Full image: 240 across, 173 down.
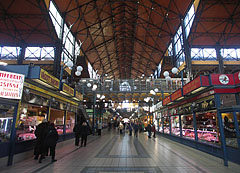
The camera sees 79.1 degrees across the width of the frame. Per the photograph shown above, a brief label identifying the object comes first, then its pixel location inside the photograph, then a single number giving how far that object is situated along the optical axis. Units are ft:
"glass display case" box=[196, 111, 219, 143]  23.45
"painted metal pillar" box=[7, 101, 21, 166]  18.07
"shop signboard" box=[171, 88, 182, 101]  30.67
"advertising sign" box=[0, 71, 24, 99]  16.52
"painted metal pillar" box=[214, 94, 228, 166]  17.98
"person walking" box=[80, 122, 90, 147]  31.55
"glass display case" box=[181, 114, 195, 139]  30.19
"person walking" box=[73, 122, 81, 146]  31.37
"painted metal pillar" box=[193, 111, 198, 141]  27.87
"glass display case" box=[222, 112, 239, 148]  18.30
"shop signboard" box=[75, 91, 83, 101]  40.34
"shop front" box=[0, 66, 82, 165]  18.26
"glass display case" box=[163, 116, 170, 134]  46.28
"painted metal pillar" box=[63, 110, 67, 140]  36.36
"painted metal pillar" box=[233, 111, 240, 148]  17.52
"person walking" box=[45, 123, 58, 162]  18.98
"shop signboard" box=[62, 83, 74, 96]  30.88
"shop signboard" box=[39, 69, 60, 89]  21.61
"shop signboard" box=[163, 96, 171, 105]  38.85
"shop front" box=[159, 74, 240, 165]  18.57
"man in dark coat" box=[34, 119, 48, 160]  19.97
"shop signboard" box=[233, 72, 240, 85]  20.95
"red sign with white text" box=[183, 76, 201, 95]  22.57
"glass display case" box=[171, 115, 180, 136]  37.90
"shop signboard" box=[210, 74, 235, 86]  21.66
